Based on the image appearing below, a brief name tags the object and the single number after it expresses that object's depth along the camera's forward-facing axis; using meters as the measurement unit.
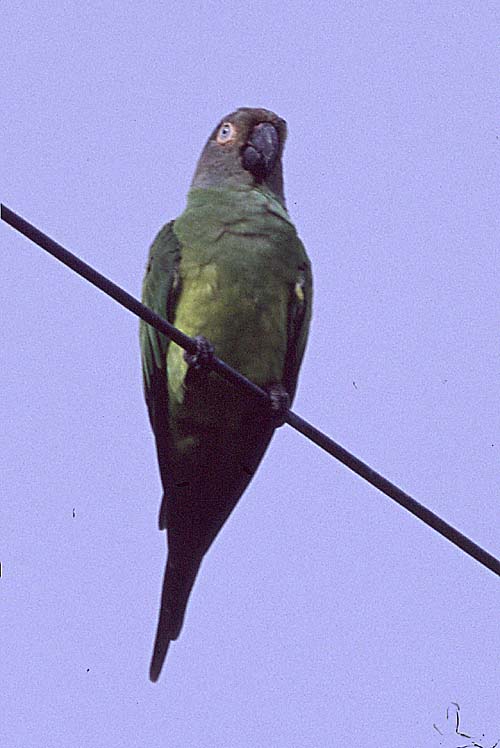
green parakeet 8.12
